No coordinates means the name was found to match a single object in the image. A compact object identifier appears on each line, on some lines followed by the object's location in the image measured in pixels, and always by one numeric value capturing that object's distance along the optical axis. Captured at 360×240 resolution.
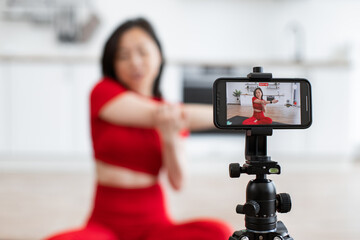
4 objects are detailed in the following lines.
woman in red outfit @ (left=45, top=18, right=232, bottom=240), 1.02
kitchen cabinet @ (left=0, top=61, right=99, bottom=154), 3.44
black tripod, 0.53
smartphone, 0.54
